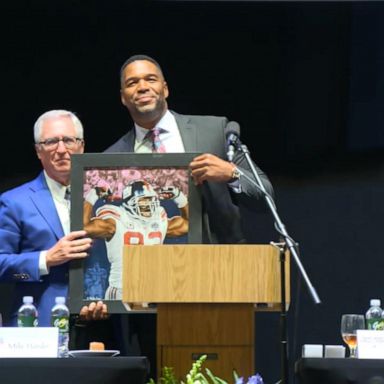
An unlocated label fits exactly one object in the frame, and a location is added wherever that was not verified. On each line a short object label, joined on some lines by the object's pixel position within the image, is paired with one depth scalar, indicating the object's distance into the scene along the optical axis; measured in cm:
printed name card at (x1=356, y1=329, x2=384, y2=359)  736
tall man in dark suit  1009
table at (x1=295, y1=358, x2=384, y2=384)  695
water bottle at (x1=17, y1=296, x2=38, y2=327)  930
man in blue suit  991
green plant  718
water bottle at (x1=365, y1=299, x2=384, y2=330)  862
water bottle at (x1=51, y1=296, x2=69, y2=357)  781
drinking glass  894
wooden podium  780
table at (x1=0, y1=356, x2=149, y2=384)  700
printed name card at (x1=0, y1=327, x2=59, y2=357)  727
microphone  799
